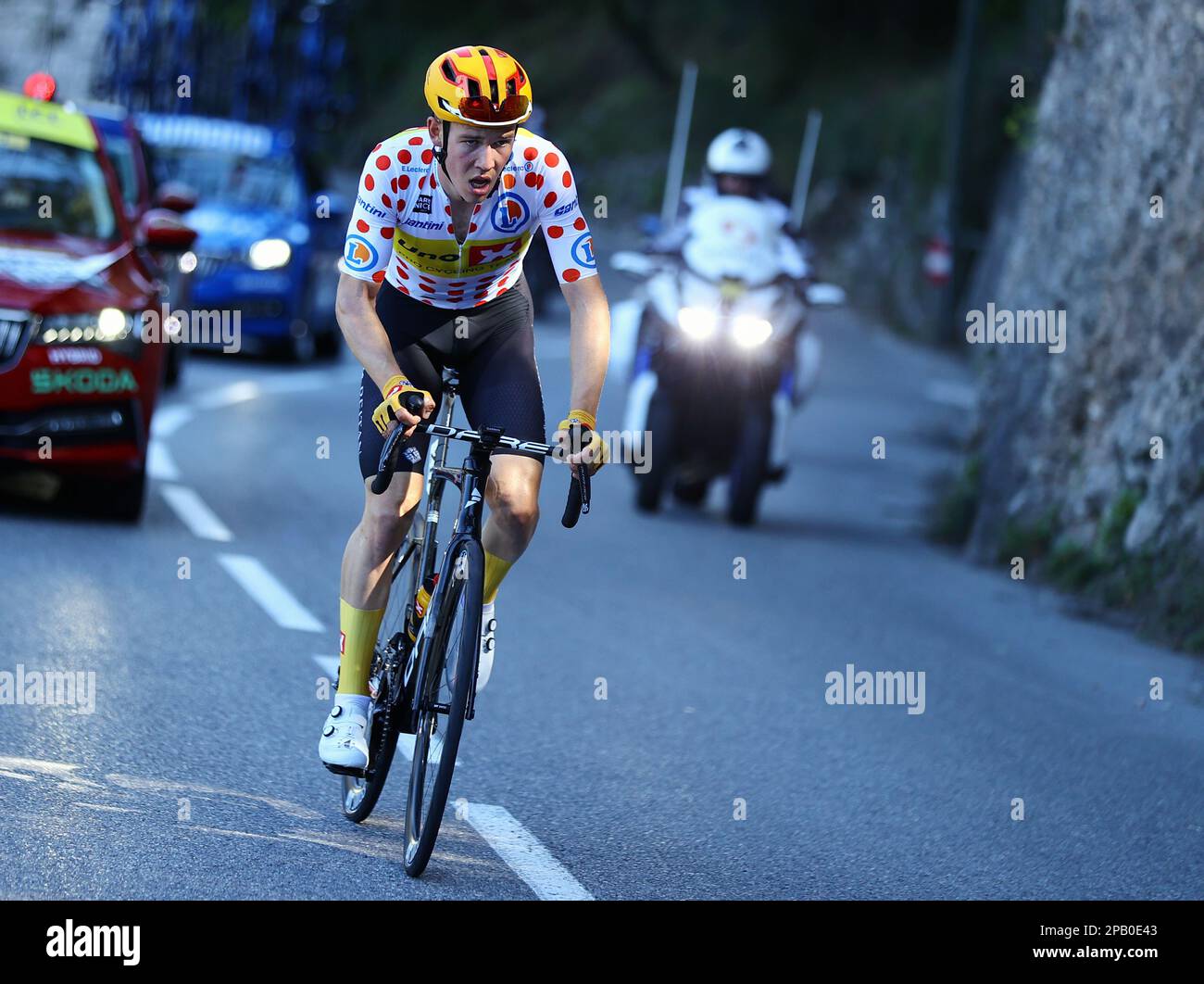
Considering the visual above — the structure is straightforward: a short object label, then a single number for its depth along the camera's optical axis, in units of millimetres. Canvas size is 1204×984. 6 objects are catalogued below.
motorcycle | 13769
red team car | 10359
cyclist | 5699
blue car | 19266
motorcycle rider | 13883
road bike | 5566
